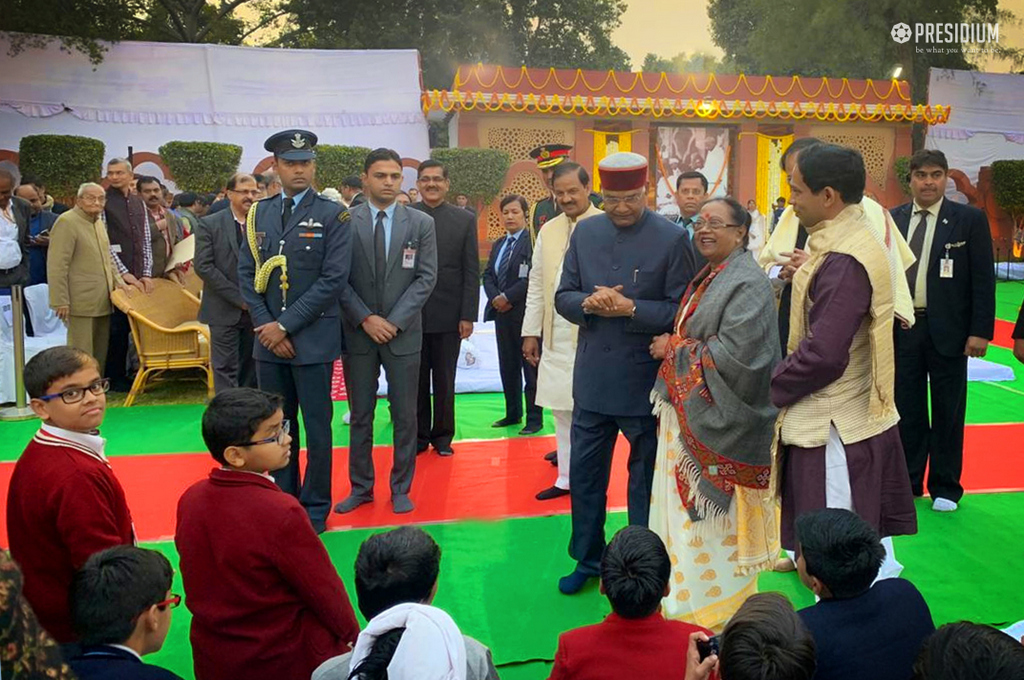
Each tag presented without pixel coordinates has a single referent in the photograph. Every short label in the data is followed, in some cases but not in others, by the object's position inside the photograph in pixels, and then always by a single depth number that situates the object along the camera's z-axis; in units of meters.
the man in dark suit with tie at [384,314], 4.48
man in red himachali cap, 3.45
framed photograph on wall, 18.84
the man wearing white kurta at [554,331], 4.66
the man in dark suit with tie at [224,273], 5.86
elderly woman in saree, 3.06
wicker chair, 6.77
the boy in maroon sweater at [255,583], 2.39
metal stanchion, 6.48
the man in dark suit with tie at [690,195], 5.36
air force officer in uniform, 4.18
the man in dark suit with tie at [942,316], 4.34
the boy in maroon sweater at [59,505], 2.39
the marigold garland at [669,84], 17.72
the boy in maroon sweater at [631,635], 2.07
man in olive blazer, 6.54
